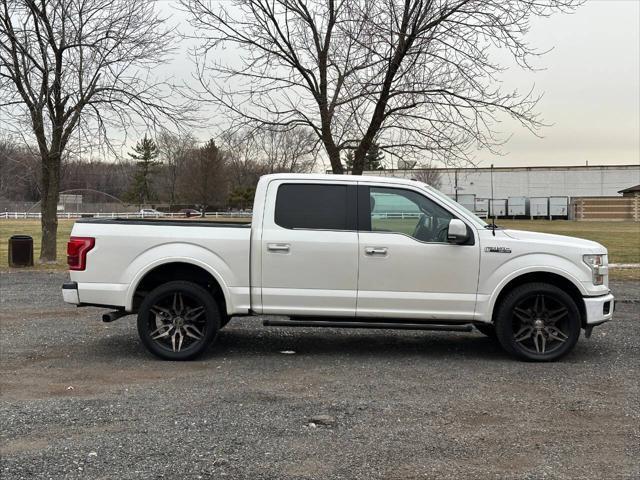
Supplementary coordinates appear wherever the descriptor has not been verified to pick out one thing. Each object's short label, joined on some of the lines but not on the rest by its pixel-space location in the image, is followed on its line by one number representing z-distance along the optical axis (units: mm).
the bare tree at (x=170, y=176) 87412
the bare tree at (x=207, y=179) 83125
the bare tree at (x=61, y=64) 14938
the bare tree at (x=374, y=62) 11641
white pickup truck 6355
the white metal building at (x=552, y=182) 87938
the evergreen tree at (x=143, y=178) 96938
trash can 15953
